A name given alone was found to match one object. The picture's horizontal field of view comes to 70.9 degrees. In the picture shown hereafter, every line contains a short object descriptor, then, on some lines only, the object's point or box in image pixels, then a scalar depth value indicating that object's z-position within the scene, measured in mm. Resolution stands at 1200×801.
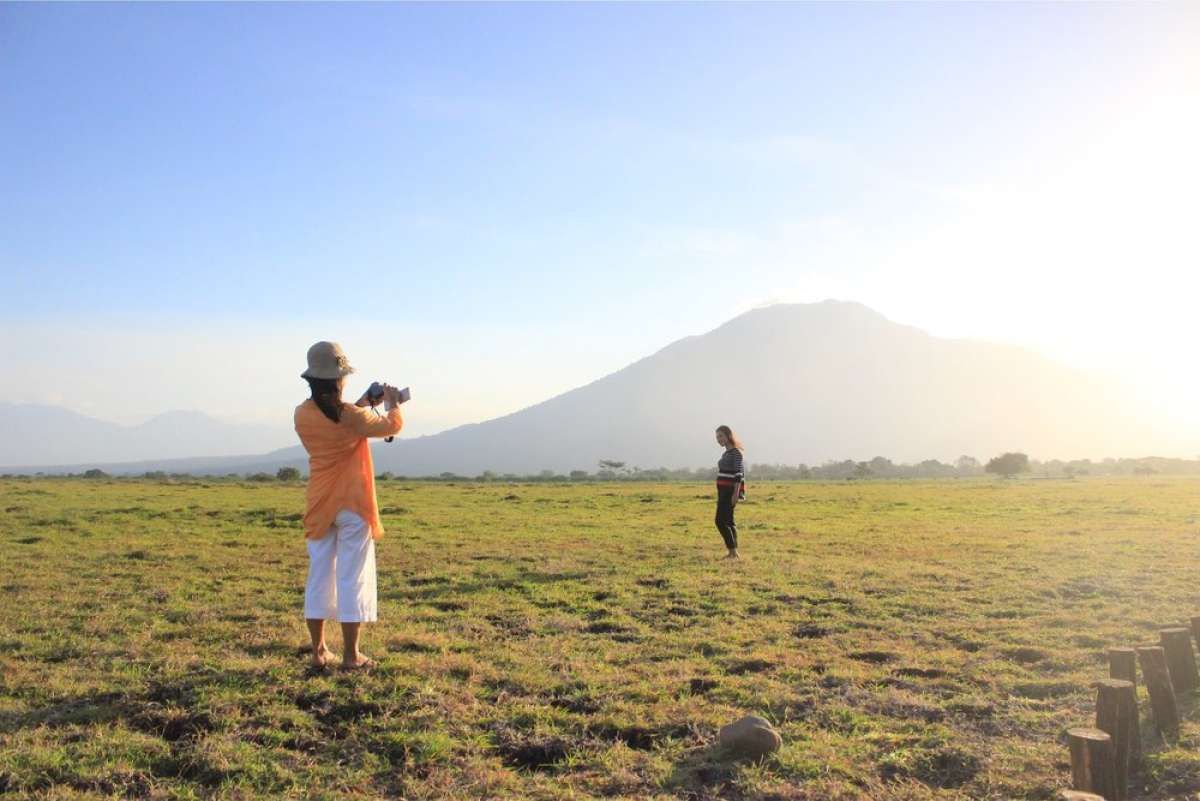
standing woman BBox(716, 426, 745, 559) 13914
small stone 5367
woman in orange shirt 6773
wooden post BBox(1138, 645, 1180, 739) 5605
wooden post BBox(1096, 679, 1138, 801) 4832
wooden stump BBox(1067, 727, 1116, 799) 4336
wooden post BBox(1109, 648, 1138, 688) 5707
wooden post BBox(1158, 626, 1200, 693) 6402
